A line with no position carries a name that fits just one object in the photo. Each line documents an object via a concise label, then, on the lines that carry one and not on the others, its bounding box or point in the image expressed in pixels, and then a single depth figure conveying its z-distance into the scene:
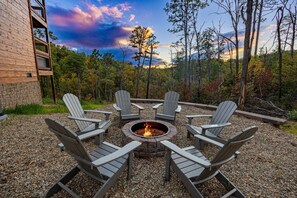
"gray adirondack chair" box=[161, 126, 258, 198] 1.43
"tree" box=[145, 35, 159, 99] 13.69
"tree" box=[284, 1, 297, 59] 6.86
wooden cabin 4.75
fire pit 2.37
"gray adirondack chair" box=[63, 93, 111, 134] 2.66
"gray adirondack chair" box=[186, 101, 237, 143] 2.55
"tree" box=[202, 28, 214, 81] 12.25
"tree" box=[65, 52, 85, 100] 18.50
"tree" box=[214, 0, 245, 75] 6.04
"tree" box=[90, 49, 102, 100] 24.25
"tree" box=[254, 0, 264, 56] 8.21
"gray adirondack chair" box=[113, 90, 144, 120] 3.70
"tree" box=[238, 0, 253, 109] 4.56
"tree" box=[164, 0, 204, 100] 10.17
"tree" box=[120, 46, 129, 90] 15.62
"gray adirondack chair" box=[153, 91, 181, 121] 3.79
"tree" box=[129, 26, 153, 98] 13.86
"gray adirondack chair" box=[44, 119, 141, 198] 1.38
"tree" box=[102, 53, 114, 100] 23.67
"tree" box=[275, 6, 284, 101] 5.96
